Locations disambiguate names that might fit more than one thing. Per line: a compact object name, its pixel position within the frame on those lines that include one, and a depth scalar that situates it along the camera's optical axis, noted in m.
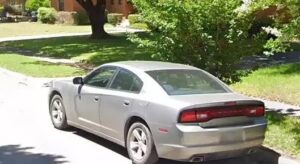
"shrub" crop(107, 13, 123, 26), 45.68
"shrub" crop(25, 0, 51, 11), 58.61
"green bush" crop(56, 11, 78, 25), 48.53
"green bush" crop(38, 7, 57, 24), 51.22
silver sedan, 6.42
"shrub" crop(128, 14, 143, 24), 41.32
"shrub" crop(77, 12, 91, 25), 48.39
